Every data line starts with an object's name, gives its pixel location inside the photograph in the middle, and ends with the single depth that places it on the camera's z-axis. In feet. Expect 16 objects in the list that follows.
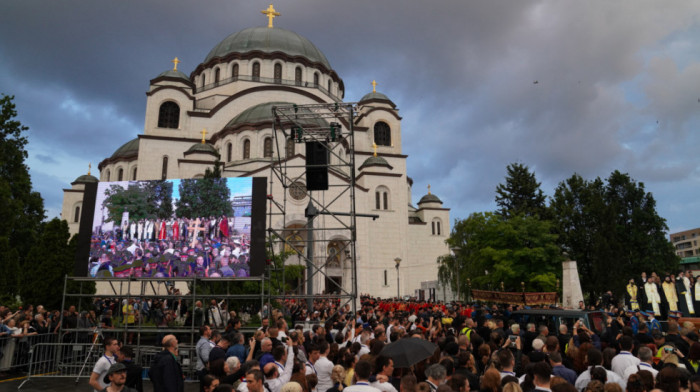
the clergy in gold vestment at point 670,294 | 53.26
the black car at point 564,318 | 32.30
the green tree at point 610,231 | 91.86
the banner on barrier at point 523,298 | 65.41
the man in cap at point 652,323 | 33.50
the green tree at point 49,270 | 49.73
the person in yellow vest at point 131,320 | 42.14
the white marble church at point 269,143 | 123.44
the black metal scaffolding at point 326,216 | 113.19
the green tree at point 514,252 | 84.48
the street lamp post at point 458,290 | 105.25
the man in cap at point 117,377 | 15.47
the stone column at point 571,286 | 68.13
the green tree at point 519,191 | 119.03
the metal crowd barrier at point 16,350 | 33.60
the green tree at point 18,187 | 91.24
